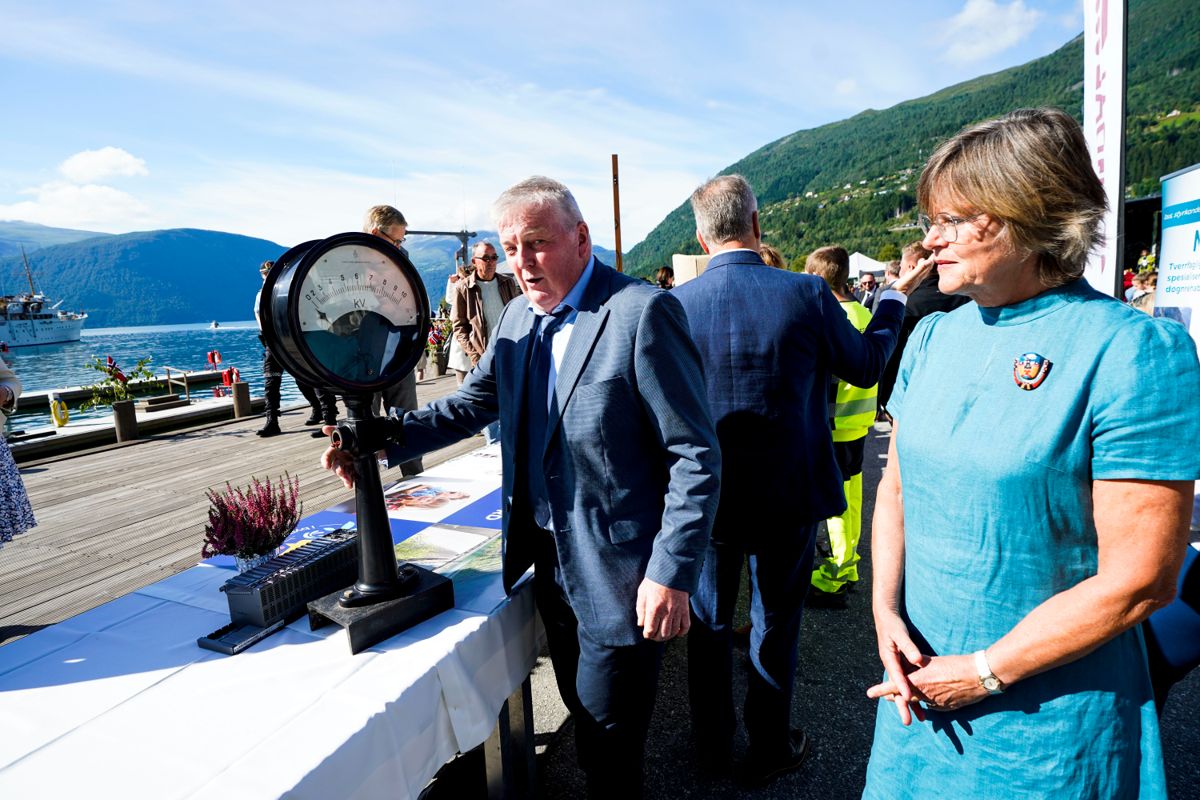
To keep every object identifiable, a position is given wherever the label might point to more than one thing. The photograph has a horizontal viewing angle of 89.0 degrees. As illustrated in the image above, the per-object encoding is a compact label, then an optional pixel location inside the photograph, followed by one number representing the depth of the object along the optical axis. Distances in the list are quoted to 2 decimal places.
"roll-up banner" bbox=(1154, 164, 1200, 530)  4.05
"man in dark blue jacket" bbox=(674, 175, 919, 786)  1.93
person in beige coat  4.96
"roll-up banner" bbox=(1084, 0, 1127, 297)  3.61
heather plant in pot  1.61
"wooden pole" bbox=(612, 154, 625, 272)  11.46
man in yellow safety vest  3.13
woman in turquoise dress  0.84
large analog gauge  1.20
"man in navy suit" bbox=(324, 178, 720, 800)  1.37
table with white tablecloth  0.98
